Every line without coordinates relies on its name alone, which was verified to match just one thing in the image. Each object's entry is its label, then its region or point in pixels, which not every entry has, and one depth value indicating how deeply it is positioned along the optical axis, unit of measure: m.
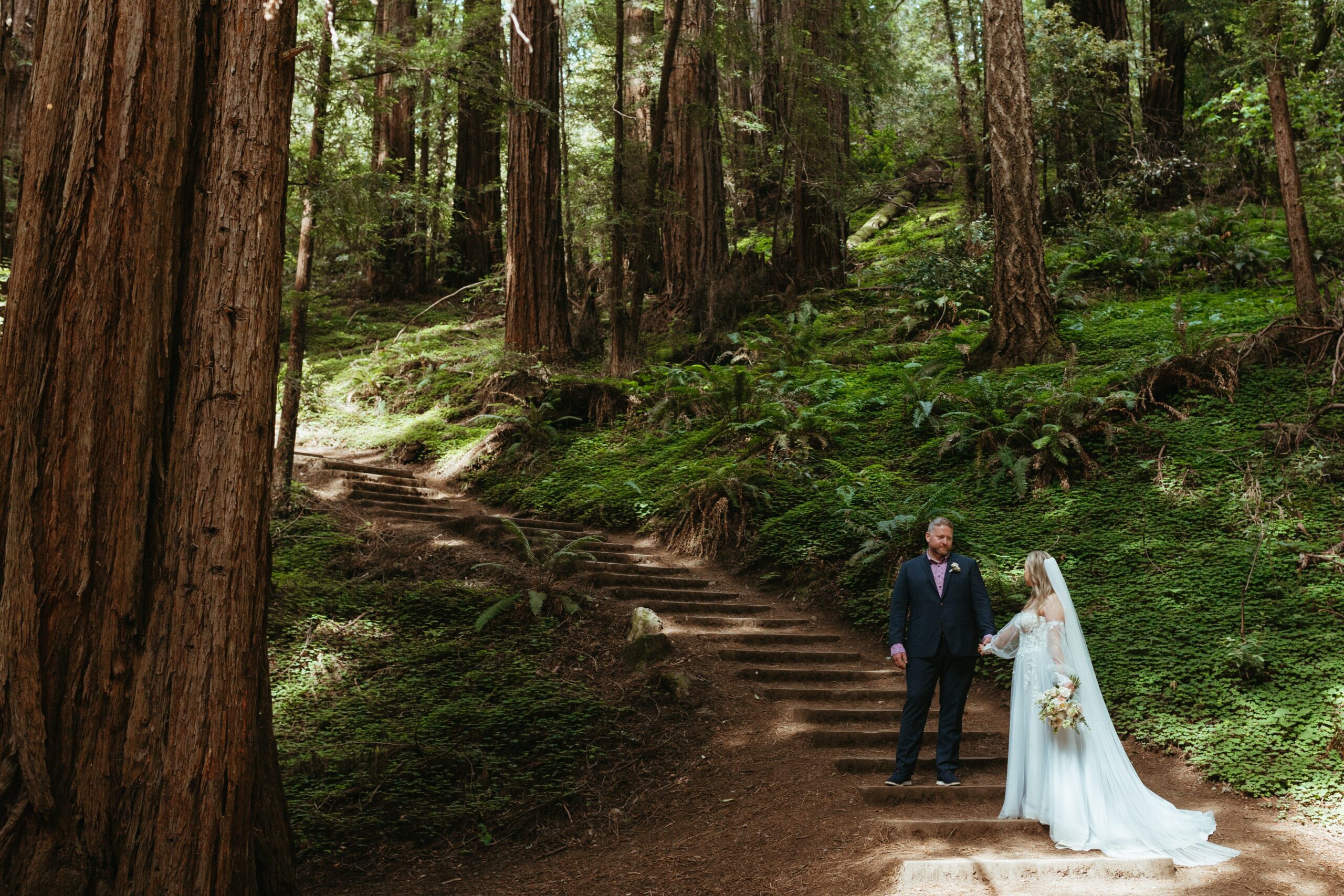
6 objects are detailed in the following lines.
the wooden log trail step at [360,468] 12.66
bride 5.16
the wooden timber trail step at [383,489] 11.84
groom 5.97
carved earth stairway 4.80
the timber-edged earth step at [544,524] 11.18
